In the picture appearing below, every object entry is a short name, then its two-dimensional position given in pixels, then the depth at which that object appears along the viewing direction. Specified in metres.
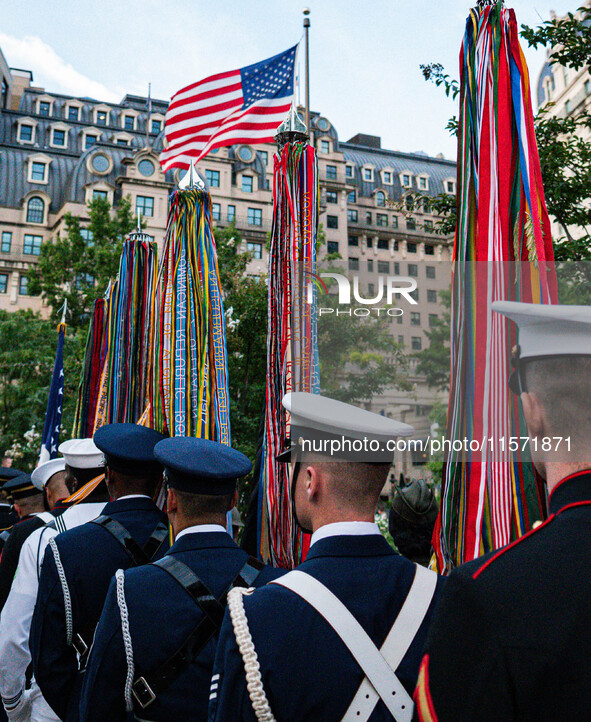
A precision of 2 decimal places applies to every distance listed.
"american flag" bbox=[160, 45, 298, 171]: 6.77
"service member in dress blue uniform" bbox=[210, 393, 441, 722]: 1.97
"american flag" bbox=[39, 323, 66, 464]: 10.52
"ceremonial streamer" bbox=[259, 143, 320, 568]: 4.72
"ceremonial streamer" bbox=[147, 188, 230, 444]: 5.38
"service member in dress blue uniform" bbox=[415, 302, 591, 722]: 1.31
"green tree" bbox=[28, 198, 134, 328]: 25.92
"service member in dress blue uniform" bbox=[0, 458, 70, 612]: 4.74
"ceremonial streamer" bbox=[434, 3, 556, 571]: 2.85
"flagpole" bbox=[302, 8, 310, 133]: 6.46
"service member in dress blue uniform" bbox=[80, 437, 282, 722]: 2.69
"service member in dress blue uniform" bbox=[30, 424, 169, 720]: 3.33
